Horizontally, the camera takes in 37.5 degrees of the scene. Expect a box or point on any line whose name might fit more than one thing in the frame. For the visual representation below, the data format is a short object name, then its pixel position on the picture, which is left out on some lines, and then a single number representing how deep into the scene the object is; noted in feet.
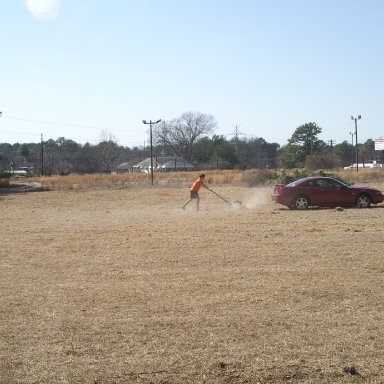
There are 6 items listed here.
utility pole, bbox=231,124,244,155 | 385.99
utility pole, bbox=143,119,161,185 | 193.87
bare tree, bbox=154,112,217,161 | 409.28
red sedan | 70.28
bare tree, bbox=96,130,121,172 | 364.58
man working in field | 74.08
